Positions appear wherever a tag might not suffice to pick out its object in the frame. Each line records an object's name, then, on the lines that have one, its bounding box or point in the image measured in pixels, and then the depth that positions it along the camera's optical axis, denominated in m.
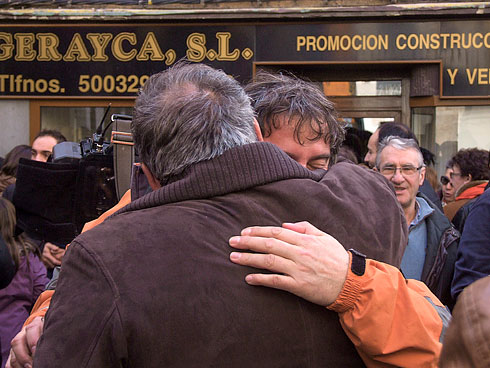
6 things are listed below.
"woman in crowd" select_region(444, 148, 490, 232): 4.63
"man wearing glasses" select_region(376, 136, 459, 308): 3.23
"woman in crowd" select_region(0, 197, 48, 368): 3.98
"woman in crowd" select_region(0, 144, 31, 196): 5.32
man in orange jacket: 1.42
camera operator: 4.64
